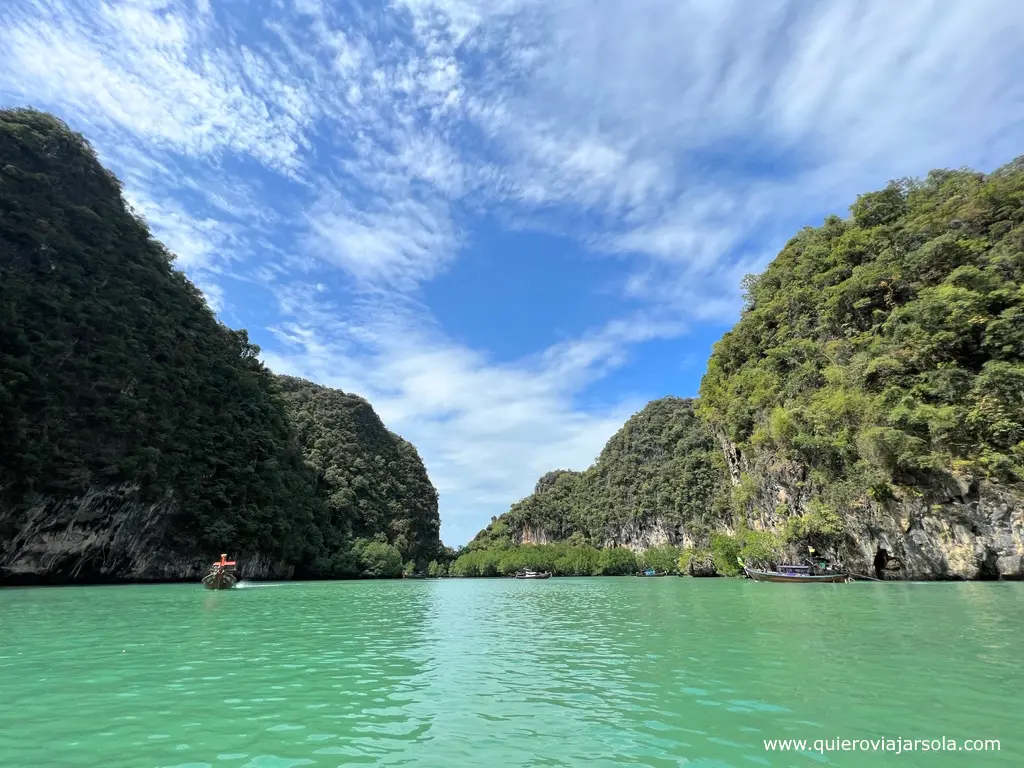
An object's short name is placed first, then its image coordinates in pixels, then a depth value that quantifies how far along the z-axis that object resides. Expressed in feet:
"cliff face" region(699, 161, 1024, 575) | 95.09
